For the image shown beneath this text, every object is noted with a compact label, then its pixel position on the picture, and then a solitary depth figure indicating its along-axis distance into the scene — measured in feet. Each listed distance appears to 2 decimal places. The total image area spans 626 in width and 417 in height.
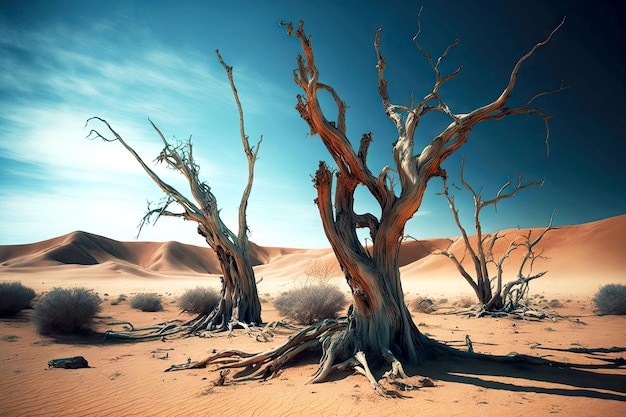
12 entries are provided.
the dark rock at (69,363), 19.53
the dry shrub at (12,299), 36.88
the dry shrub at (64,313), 29.17
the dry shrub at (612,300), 39.52
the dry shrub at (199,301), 44.39
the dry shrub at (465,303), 53.70
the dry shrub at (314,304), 36.04
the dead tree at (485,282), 41.55
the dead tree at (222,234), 33.65
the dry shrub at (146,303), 51.13
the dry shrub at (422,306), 48.37
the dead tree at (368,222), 17.66
